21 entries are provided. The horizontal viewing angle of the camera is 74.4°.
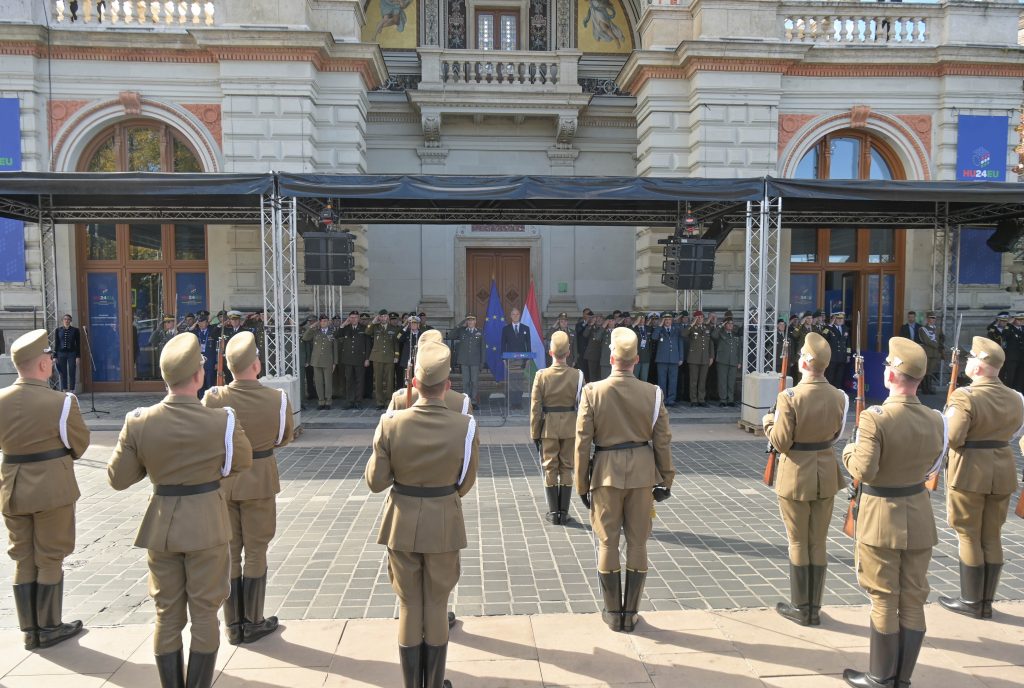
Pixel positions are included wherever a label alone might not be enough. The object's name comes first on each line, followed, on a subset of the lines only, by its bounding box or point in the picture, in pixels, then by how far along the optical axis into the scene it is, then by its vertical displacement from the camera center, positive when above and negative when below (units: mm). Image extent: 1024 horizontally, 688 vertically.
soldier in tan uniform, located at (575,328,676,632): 4309 -1017
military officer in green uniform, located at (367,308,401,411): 12516 -858
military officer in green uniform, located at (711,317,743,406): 12875 -944
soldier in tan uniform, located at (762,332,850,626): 4332 -1060
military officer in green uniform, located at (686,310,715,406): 12719 -901
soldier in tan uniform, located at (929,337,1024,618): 4457 -1102
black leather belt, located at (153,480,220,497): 3410 -920
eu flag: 12000 -381
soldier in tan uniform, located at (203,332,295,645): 4184 -1149
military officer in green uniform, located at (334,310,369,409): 12703 -909
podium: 10758 -767
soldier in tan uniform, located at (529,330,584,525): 6414 -1109
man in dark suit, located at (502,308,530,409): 11898 -511
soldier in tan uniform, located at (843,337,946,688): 3543 -1131
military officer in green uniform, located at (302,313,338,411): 12320 -943
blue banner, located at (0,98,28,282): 13641 +2830
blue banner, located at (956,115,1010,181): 14734 +3518
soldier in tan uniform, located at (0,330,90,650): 4055 -1074
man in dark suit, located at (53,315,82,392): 12836 -779
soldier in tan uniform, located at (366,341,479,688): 3400 -1024
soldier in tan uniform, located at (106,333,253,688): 3334 -999
